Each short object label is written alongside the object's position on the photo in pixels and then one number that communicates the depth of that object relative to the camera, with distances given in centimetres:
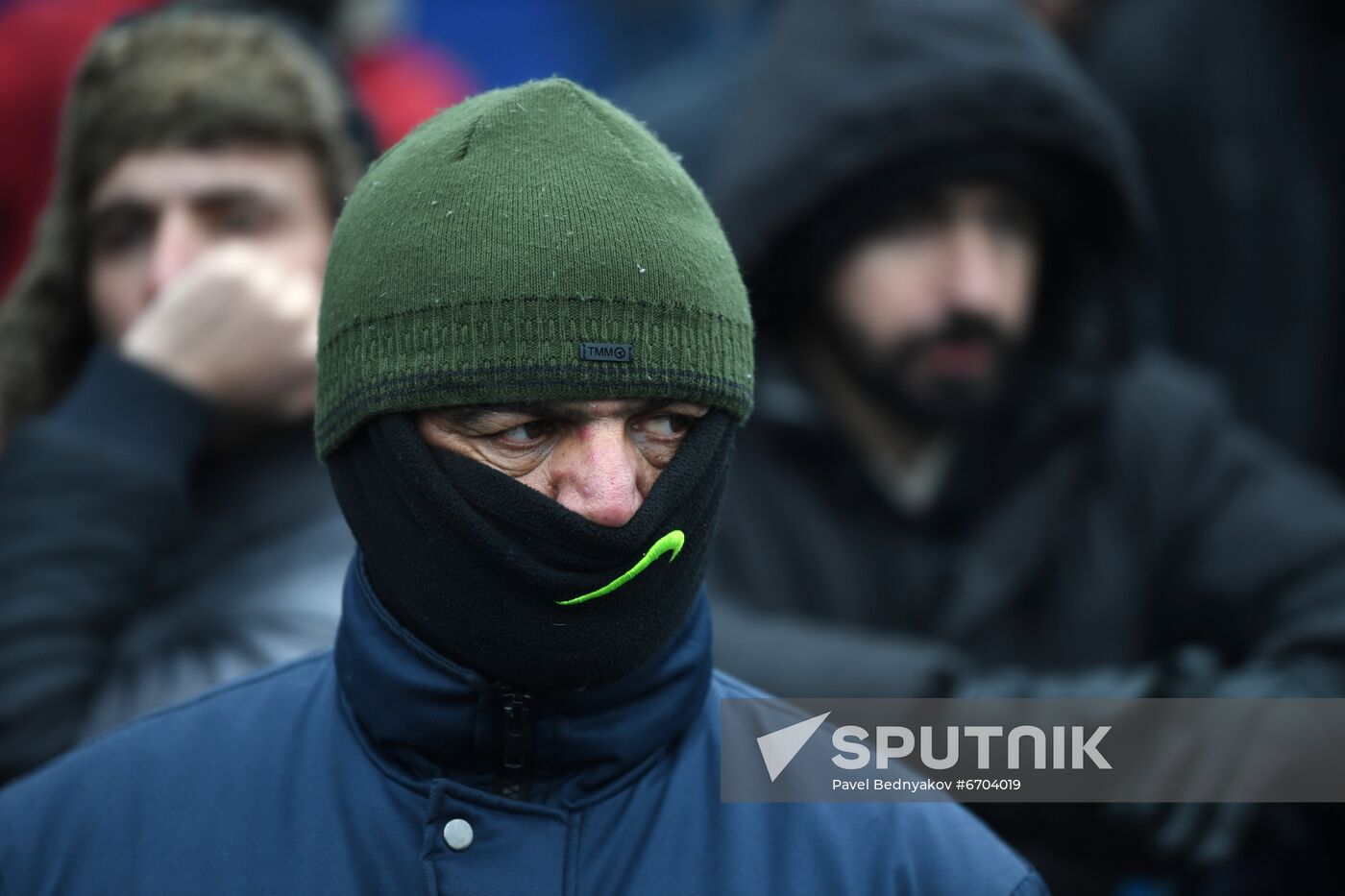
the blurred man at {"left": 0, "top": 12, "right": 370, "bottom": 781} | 535
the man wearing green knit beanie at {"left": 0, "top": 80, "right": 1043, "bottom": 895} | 370
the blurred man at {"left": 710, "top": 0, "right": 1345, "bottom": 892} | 694
